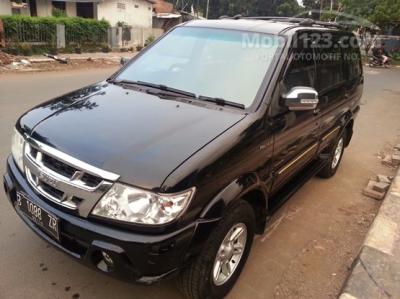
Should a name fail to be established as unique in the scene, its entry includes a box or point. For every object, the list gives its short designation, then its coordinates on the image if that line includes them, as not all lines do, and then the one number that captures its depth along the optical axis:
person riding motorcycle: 23.16
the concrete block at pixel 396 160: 6.19
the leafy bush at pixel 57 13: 23.87
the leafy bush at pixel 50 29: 16.62
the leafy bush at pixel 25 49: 15.64
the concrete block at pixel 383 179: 5.20
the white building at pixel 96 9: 25.89
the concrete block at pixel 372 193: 4.87
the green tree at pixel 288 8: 59.19
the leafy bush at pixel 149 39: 25.71
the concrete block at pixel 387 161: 6.18
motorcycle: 23.30
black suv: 2.13
